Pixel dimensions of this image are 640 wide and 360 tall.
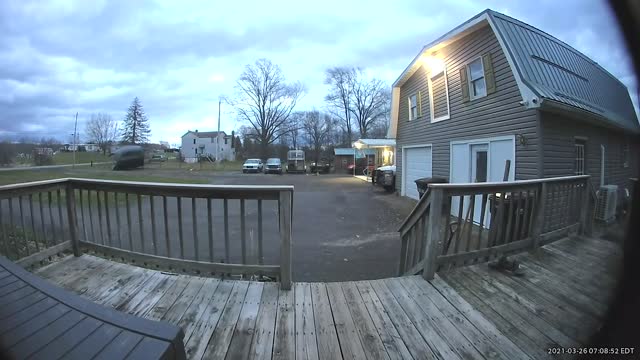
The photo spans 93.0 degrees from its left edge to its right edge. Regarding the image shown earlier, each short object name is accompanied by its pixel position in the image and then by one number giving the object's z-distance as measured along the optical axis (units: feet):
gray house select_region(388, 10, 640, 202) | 19.45
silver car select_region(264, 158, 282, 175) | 103.09
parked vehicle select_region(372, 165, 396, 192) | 51.03
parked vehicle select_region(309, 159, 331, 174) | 106.93
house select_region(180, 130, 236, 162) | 213.66
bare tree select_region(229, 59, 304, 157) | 165.78
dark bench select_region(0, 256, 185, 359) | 4.68
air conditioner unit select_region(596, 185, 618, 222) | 15.19
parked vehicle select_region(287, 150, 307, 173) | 108.27
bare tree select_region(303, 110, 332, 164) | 175.22
